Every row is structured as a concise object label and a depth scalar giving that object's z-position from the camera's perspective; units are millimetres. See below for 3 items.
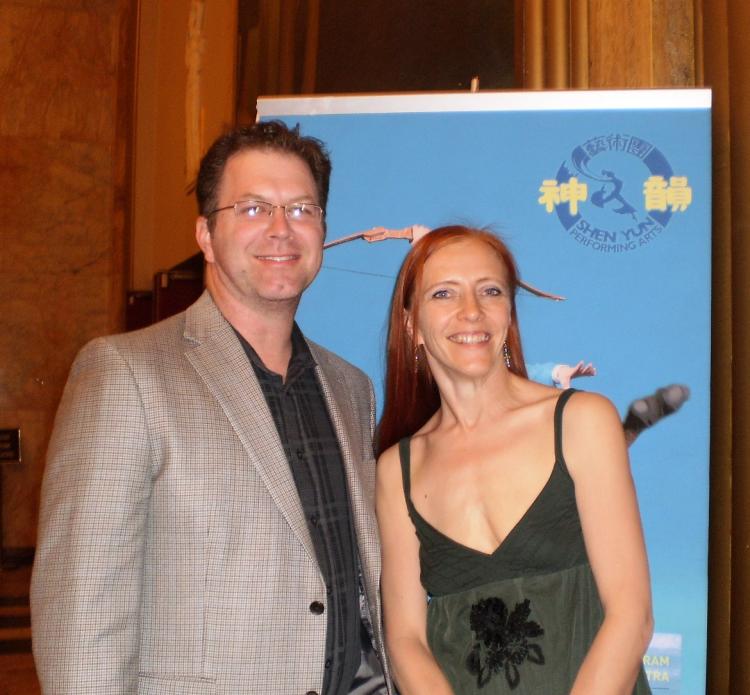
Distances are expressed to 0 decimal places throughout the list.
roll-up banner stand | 2639
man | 1887
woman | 2062
